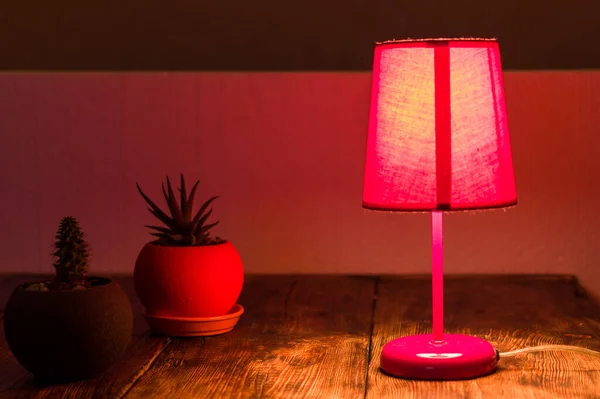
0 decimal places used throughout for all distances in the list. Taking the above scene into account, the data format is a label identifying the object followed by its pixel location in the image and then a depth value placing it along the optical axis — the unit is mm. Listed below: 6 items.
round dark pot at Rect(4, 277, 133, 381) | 1349
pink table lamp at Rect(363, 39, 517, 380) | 1363
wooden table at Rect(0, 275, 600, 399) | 1355
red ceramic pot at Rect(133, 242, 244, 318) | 1551
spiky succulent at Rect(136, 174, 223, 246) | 1574
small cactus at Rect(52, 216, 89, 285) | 1366
